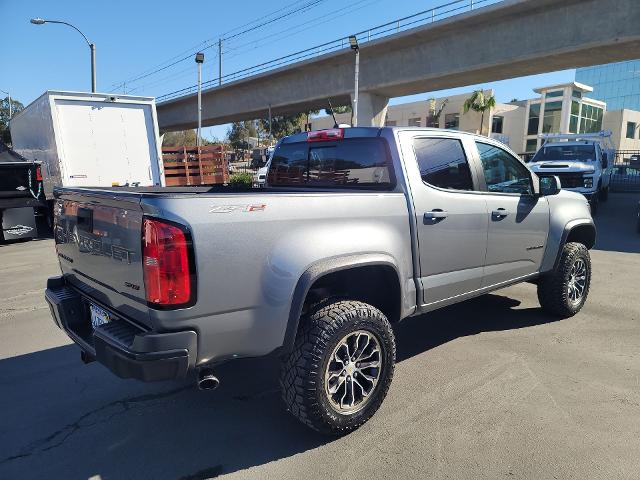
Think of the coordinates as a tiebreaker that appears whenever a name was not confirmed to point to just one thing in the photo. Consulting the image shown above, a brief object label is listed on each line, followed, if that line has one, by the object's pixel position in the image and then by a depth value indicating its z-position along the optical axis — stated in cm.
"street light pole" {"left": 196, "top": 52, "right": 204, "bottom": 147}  2325
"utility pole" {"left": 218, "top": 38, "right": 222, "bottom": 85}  4016
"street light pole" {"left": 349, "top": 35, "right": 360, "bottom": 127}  2047
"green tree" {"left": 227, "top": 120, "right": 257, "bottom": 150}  8444
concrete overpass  1708
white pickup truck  1304
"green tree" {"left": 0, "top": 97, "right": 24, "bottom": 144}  6381
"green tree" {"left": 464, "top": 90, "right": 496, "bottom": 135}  4553
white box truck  1025
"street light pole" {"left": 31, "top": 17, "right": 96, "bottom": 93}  2100
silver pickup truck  226
